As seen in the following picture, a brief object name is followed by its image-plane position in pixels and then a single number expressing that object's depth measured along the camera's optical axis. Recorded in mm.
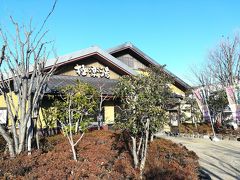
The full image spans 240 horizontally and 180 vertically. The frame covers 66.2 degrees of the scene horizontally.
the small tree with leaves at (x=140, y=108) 6220
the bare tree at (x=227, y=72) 19847
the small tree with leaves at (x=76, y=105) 7709
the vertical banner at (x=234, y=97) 14475
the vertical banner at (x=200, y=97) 15543
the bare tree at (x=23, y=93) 6251
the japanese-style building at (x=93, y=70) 12934
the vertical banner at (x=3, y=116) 11198
